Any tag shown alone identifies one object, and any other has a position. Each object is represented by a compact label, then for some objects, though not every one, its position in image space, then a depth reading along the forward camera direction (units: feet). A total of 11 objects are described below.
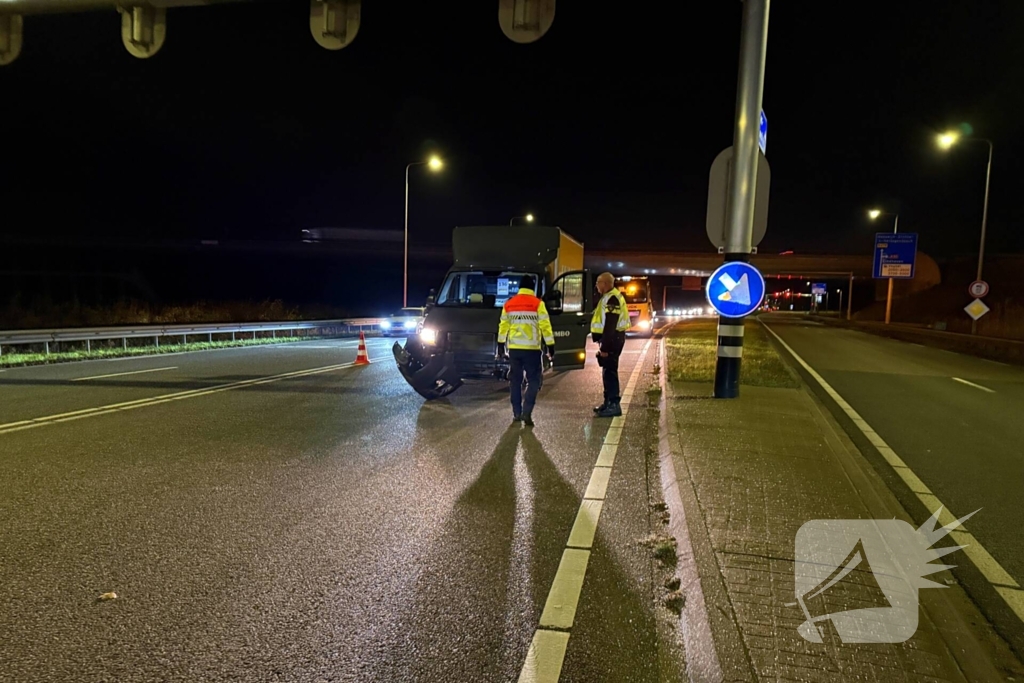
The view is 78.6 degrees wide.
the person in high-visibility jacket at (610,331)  27.84
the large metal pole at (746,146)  25.50
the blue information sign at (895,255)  120.48
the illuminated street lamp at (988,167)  77.19
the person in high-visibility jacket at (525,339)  26.30
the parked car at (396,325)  95.60
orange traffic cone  48.14
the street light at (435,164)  83.51
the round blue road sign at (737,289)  26.71
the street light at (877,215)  143.05
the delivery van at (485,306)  31.09
